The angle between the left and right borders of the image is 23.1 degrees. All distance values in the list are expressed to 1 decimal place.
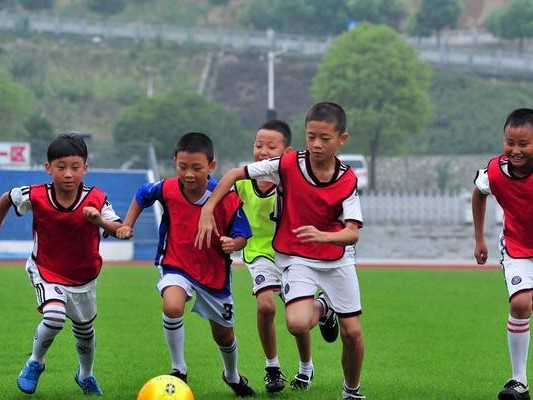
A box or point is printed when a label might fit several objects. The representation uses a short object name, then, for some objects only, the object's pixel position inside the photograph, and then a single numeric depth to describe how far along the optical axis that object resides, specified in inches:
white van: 2603.3
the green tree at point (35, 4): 4862.2
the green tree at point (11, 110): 3100.4
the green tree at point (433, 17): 4507.9
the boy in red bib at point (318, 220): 359.6
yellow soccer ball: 327.3
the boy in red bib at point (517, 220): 378.0
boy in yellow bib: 404.8
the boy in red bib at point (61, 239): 366.0
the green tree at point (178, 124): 3075.8
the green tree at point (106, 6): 4899.1
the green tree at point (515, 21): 4296.3
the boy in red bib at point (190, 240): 370.3
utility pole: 2675.7
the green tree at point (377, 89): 3144.7
